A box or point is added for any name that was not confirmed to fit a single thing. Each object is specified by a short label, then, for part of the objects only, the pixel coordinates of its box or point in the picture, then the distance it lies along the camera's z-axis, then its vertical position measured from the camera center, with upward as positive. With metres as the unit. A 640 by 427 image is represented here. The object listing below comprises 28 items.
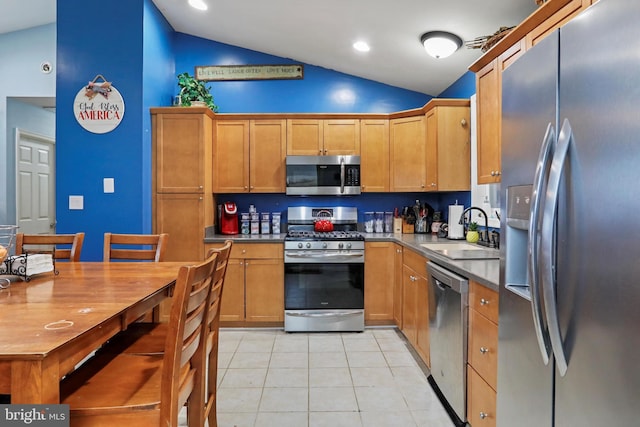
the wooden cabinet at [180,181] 3.59 +0.31
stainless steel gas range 3.59 -0.69
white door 4.28 +0.37
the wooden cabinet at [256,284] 3.65 -0.70
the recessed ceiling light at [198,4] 3.39 +1.95
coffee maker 4.00 -0.07
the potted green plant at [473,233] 3.20 -0.17
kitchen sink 2.40 -0.27
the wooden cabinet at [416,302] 2.69 -0.71
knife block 4.08 -0.16
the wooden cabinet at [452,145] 3.51 +0.66
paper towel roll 3.45 -0.09
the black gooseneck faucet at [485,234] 3.07 -0.18
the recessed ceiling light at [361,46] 3.46 +1.60
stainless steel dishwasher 2.00 -0.73
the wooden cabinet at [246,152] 3.96 +0.65
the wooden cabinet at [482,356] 1.68 -0.69
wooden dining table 0.92 -0.33
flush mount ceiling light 2.85 +1.33
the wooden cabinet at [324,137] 3.97 +0.83
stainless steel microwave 3.91 +0.41
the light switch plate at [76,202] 3.35 +0.10
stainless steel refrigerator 0.82 -0.02
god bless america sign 3.32 +0.97
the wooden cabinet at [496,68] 1.67 +0.88
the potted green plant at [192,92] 3.80 +1.26
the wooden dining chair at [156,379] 1.14 -0.60
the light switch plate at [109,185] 3.35 +0.25
